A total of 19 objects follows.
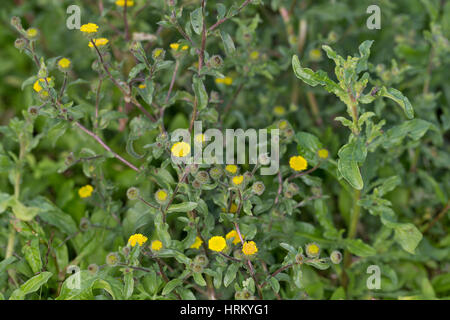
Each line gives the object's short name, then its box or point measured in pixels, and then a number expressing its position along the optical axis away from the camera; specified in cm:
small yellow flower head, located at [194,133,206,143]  86
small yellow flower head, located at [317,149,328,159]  90
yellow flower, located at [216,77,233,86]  96
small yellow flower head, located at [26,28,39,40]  88
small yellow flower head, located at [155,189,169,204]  86
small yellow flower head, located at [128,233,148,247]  86
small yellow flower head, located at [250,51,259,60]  94
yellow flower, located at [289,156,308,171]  89
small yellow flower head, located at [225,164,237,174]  87
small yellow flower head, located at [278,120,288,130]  89
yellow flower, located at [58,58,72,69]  88
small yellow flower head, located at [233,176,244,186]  85
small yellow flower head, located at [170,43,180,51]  89
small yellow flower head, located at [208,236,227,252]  85
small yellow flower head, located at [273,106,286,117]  96
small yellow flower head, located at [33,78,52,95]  86
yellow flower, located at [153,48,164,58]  86
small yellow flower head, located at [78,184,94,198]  92
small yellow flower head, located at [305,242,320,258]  85
